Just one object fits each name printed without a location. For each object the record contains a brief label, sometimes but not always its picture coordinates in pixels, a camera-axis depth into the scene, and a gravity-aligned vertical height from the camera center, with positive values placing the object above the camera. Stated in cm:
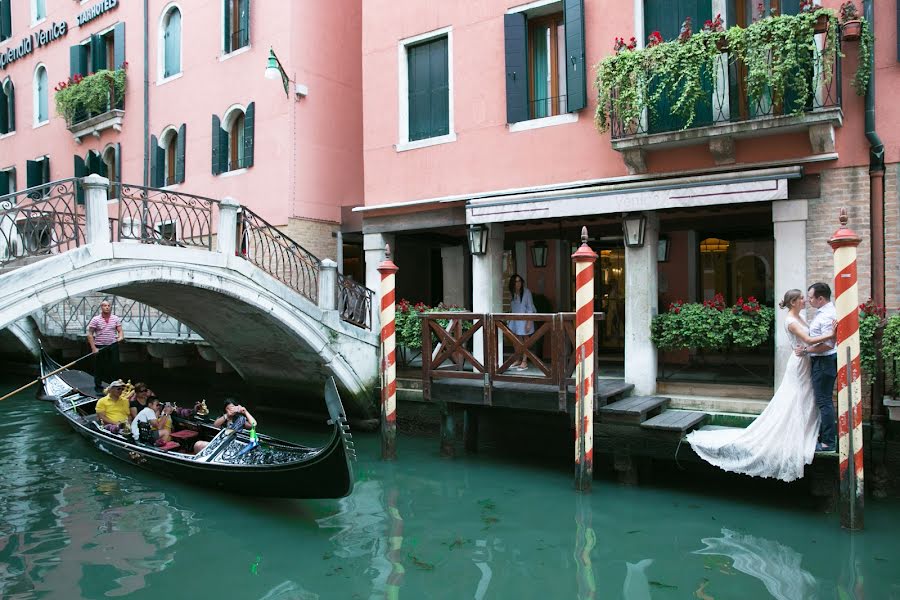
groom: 531 -52
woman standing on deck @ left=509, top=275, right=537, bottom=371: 859 -7
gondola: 561 -139
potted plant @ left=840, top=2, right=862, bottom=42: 600 +222
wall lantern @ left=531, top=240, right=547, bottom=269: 1028 +61
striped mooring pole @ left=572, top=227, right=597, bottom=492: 606 -40
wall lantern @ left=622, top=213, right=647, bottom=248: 729 +67
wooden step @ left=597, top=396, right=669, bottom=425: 636 -102
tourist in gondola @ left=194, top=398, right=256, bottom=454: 668 -108
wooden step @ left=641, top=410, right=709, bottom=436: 614 -110
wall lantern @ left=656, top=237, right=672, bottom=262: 966 +61
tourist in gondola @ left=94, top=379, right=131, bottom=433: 789 -115
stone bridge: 620 +14
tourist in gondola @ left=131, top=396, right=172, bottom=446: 732 -122
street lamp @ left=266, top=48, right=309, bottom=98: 963 +314
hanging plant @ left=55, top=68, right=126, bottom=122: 1331 +396
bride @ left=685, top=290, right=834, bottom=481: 537 -102
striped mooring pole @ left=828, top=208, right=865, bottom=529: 499 -51
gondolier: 945 -44
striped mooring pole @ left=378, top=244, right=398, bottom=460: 740 -64
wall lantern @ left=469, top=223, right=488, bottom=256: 845 +69
